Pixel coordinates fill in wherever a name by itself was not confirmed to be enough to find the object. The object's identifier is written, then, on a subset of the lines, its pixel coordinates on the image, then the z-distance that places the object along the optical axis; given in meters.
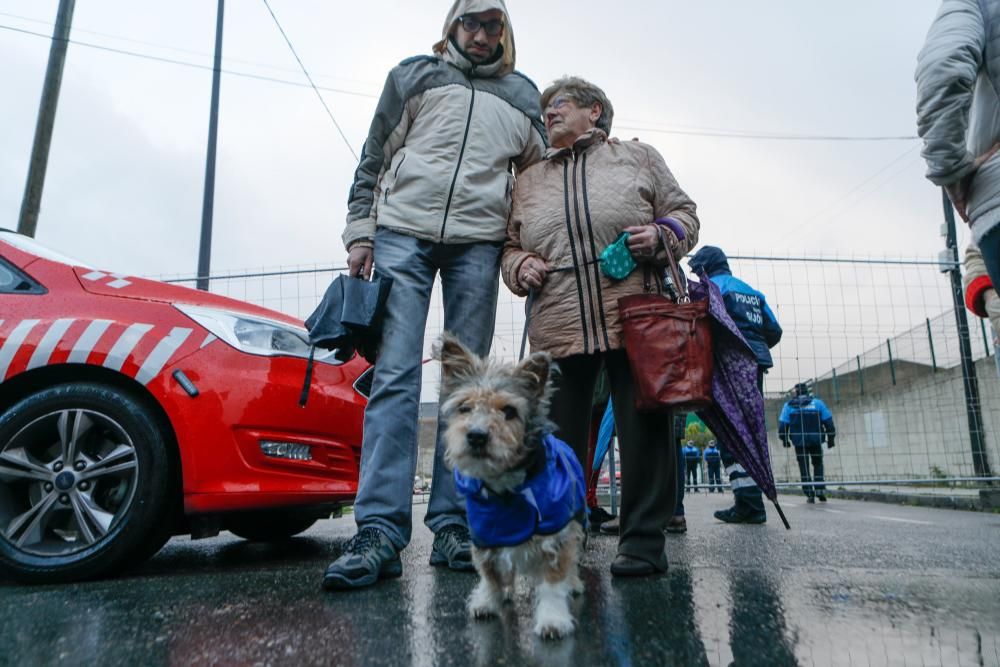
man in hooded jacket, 3.43
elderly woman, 3.24
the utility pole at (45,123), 10.79
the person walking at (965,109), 2.47
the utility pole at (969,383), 9.37
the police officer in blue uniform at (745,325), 6.02
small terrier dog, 2.47
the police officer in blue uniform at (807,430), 10.06
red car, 3.24
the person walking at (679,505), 5.31
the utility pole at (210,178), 12.05
